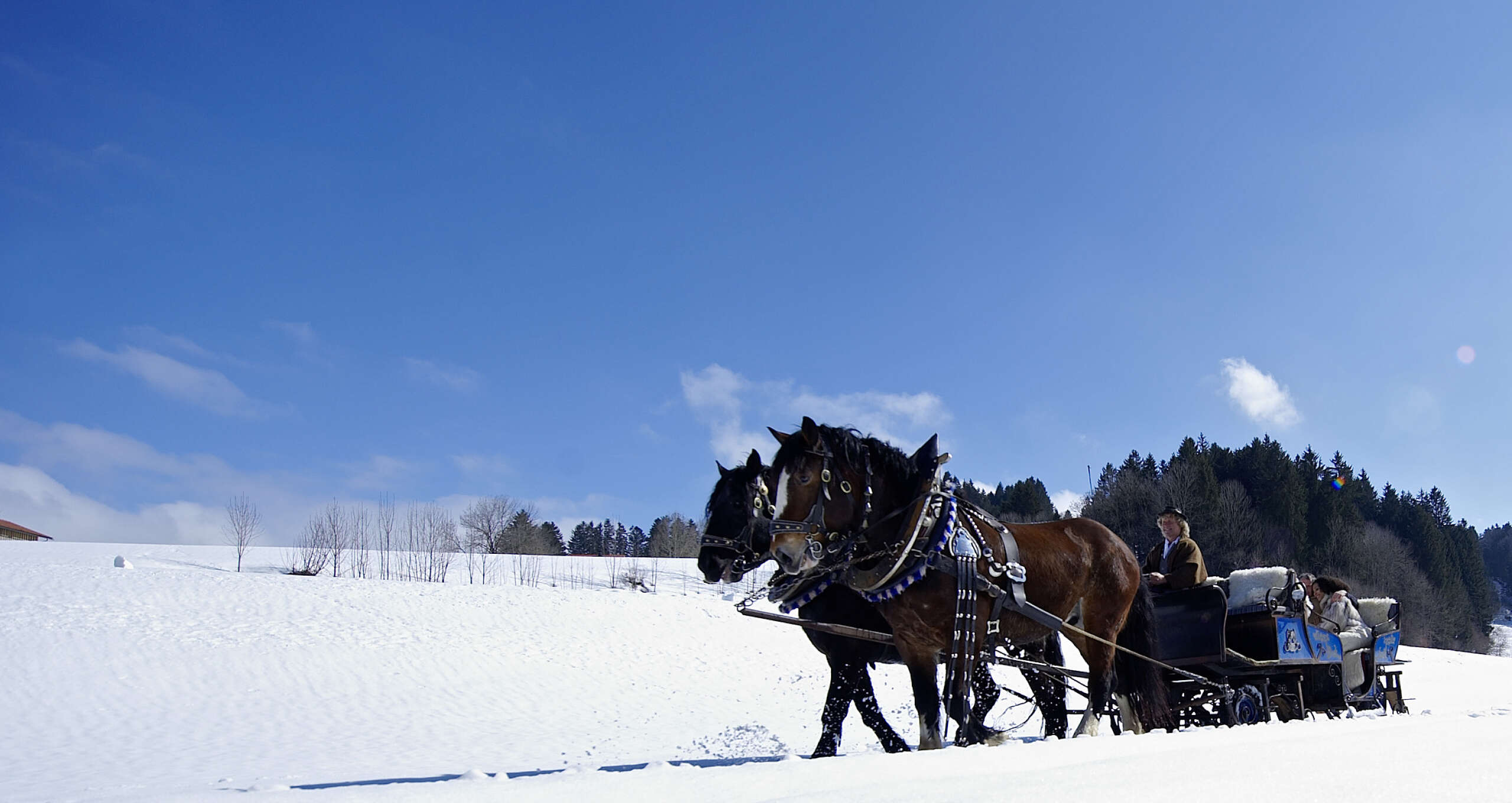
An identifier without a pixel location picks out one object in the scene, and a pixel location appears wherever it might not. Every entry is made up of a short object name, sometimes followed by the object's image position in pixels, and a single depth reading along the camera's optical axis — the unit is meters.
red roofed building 62.03
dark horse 5.13
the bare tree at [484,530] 59.08
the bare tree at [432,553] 38.09
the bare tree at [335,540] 38.78
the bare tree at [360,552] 38.19
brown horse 4.86
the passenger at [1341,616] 8.52
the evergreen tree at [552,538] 79.00
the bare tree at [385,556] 37.25
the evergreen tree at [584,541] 111.23
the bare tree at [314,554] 36.09
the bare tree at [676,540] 65.25
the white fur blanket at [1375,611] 9.34
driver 7.33
